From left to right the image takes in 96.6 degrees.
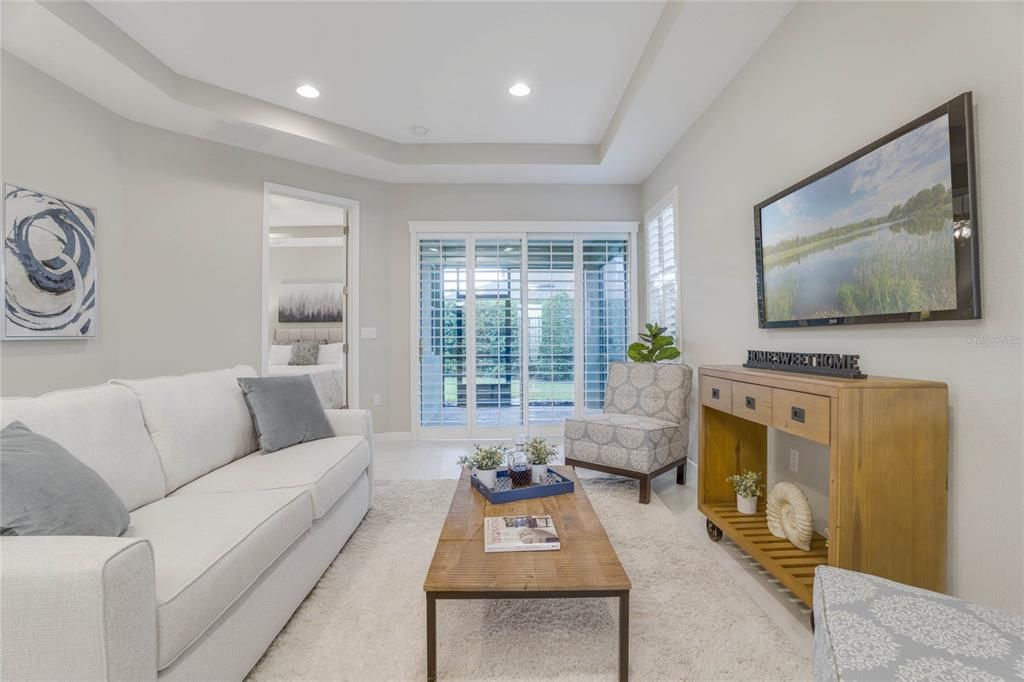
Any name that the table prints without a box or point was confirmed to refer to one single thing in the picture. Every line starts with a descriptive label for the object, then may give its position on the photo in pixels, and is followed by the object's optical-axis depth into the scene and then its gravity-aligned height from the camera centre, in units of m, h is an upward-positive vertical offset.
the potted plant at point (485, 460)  2.27 -0.56
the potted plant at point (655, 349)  3.71 +0.00
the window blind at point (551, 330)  4.82 +0.21
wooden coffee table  1.35 -0.70
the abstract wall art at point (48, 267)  2.53 +0.51
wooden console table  1.47 -0.42
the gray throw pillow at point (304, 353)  6.32 -0.03
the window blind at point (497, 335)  4.79 +0.16
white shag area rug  1.48 -1.03
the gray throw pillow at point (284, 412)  2.43 -0.34
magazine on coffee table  1.59 -0.68
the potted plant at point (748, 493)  2.34 -0.75
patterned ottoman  0.84 -0.58
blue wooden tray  2.04 -0.64
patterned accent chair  3.01 -0.54
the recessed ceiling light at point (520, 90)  3.24 +1.88
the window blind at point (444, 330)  4.78 +0.21
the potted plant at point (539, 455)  2.28 -0.54
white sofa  0.93 -0.56
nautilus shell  1.94 -0.74
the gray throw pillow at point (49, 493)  1.12 -0.37
